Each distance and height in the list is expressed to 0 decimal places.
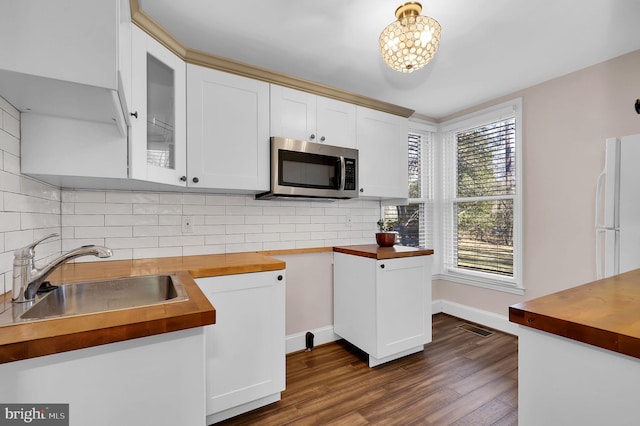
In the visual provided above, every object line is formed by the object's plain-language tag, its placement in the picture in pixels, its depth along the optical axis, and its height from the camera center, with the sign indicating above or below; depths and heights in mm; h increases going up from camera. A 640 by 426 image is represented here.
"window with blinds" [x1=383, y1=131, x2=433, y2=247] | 3418 +150
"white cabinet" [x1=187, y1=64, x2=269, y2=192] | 1845 +548
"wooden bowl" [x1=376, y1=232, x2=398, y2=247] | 2629 -249
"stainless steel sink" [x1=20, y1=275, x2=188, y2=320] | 1184 -377
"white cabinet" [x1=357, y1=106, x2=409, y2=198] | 2594 +542
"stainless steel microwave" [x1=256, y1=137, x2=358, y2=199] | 2098 +323
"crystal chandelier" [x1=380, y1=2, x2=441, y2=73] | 1484 +916
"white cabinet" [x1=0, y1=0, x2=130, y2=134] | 805 +481
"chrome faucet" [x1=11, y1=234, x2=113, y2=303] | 999 -206
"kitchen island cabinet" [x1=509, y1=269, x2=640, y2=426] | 648 -370
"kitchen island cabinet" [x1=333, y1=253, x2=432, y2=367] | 2248 -766
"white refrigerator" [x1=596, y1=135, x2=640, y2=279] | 1835 +20
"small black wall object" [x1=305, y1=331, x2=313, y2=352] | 2551 -1134
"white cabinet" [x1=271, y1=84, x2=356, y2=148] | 2160 +754
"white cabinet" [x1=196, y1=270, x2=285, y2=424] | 1604 -767
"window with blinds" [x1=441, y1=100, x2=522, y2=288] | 2898 +146
